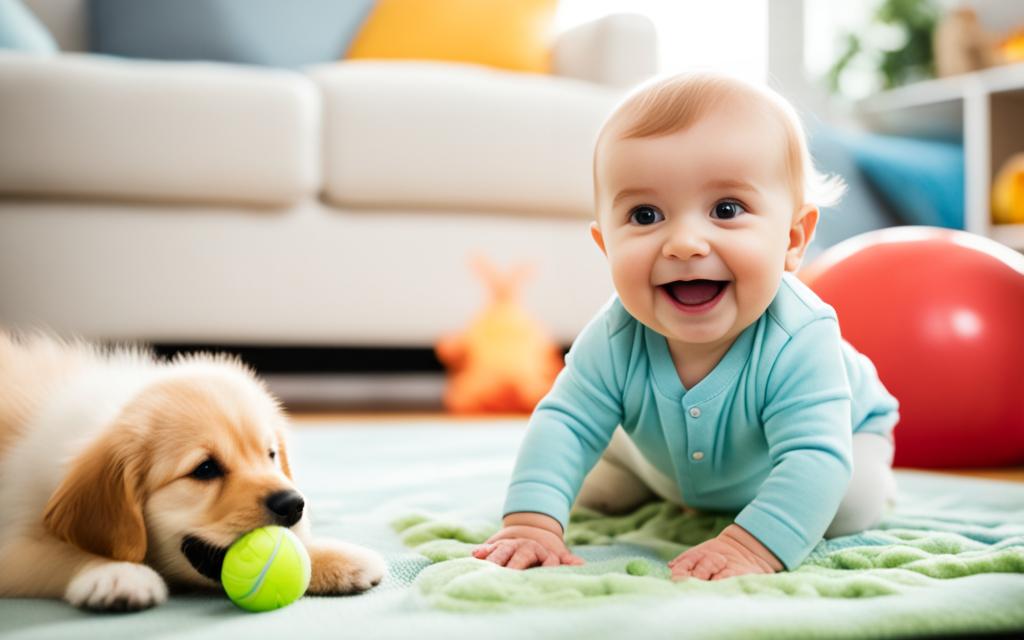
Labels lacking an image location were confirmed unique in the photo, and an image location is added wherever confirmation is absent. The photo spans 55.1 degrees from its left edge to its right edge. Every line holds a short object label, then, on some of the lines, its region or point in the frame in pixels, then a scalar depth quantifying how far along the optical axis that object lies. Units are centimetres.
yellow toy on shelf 312
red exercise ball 153
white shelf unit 325
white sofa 219
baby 91
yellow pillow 305
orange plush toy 250
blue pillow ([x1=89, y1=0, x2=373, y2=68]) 295
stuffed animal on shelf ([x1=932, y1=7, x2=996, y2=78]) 354
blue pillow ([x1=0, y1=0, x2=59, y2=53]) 246
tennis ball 77
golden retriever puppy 80
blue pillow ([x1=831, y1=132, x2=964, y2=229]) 344
